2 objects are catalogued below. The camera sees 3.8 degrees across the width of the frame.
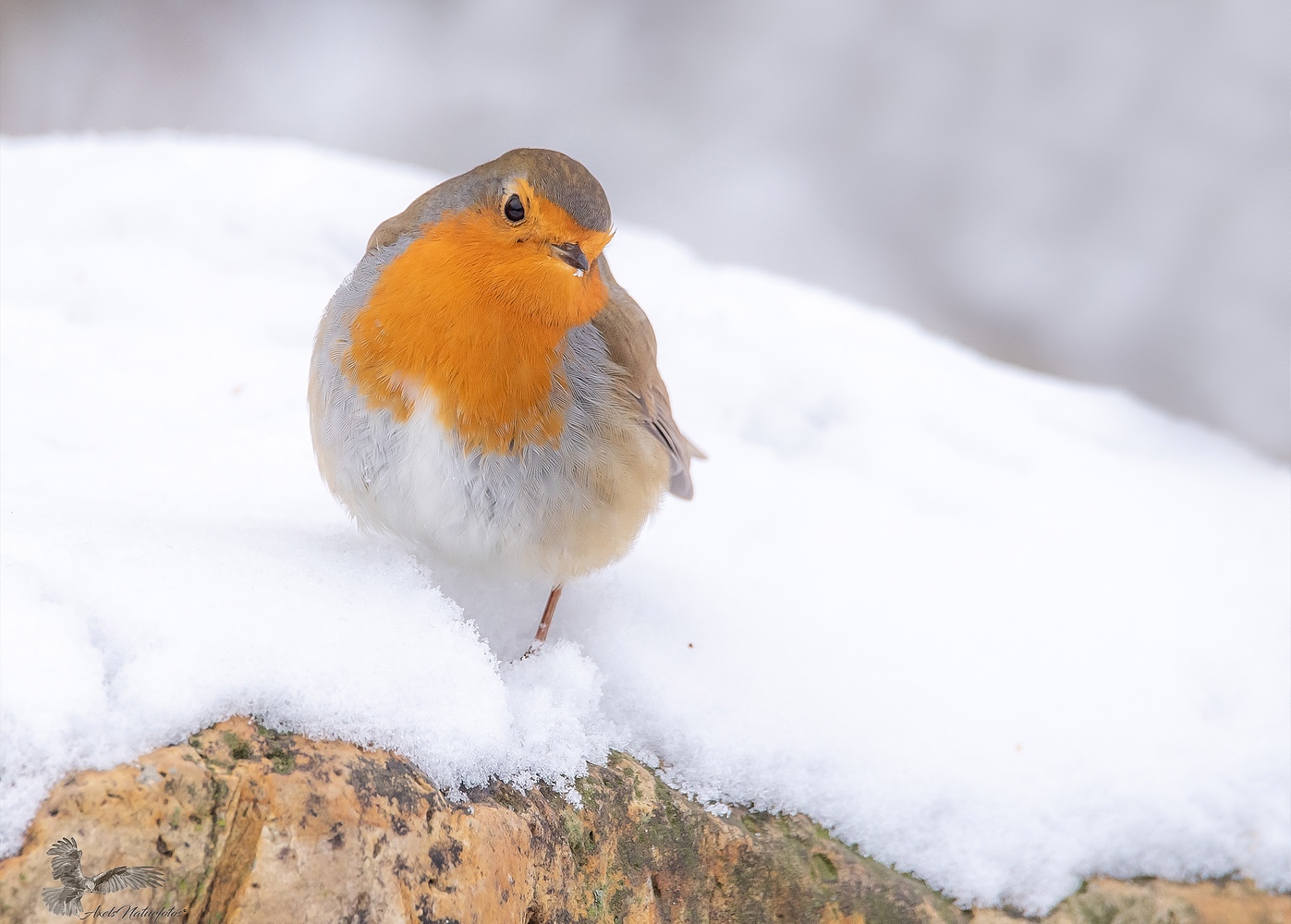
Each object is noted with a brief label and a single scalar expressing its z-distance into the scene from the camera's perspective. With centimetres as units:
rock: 402
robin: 409
